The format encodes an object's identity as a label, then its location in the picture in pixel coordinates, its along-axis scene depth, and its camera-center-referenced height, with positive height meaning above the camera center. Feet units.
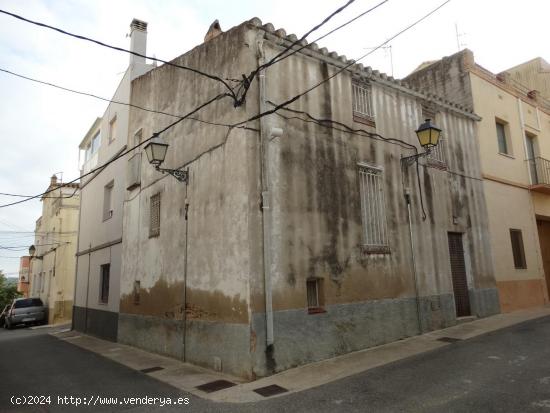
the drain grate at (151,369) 25.20 -4.96
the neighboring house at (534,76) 54.80 +26.63
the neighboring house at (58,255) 68.13 +6.60
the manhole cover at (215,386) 20.21 -4.93
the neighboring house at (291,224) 23.04 +4.03
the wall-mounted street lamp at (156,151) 26.25 +8.69
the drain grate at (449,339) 27.22 -3.95
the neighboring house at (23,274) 118.44 +5.47
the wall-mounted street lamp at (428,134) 27.81 +9.78
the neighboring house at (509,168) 39.86 +11.40
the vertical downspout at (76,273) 51.58 +2.13
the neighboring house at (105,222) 40.57 +7.50
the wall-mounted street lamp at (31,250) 75.51 +7.61
